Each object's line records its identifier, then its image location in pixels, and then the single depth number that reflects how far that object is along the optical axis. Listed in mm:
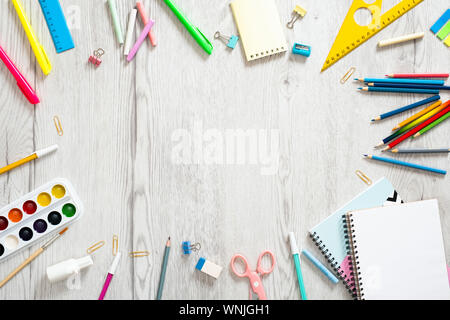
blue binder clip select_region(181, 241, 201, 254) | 875
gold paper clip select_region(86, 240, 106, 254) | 878
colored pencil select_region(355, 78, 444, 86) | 898
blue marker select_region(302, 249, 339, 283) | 892
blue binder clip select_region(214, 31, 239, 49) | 882
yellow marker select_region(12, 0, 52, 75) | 852
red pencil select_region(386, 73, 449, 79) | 908
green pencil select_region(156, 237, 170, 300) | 875
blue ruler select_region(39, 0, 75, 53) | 865
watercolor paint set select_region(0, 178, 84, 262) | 854
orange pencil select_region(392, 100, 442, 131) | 910
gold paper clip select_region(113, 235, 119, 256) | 881
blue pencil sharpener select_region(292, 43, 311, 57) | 886
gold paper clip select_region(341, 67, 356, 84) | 907
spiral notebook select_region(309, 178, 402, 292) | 898
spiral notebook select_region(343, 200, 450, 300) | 888
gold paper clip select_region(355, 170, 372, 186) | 912
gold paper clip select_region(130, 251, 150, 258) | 881
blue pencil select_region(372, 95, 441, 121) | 906
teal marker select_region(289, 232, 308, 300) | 889
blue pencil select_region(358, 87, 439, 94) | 901
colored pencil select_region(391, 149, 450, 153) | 908
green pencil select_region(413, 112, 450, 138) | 910
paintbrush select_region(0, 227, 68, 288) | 864
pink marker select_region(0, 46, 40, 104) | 846
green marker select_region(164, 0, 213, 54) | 868
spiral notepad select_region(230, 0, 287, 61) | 882
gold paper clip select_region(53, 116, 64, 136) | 877
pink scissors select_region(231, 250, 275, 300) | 880
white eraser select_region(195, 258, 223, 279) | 877
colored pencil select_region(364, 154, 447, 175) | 909
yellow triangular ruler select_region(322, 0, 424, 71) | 900
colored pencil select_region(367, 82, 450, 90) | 901
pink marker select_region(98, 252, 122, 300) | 870
